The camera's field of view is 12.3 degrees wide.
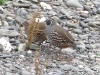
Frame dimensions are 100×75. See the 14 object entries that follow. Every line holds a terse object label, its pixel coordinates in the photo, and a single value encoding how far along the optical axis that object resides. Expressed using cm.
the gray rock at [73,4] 1255
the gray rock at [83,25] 1132
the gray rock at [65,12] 1179
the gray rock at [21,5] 1180
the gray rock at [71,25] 1113
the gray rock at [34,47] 936
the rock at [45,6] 1211
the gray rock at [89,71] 844
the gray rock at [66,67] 853
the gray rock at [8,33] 983
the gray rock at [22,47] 921
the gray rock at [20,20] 1082
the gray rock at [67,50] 948
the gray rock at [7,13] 1123
